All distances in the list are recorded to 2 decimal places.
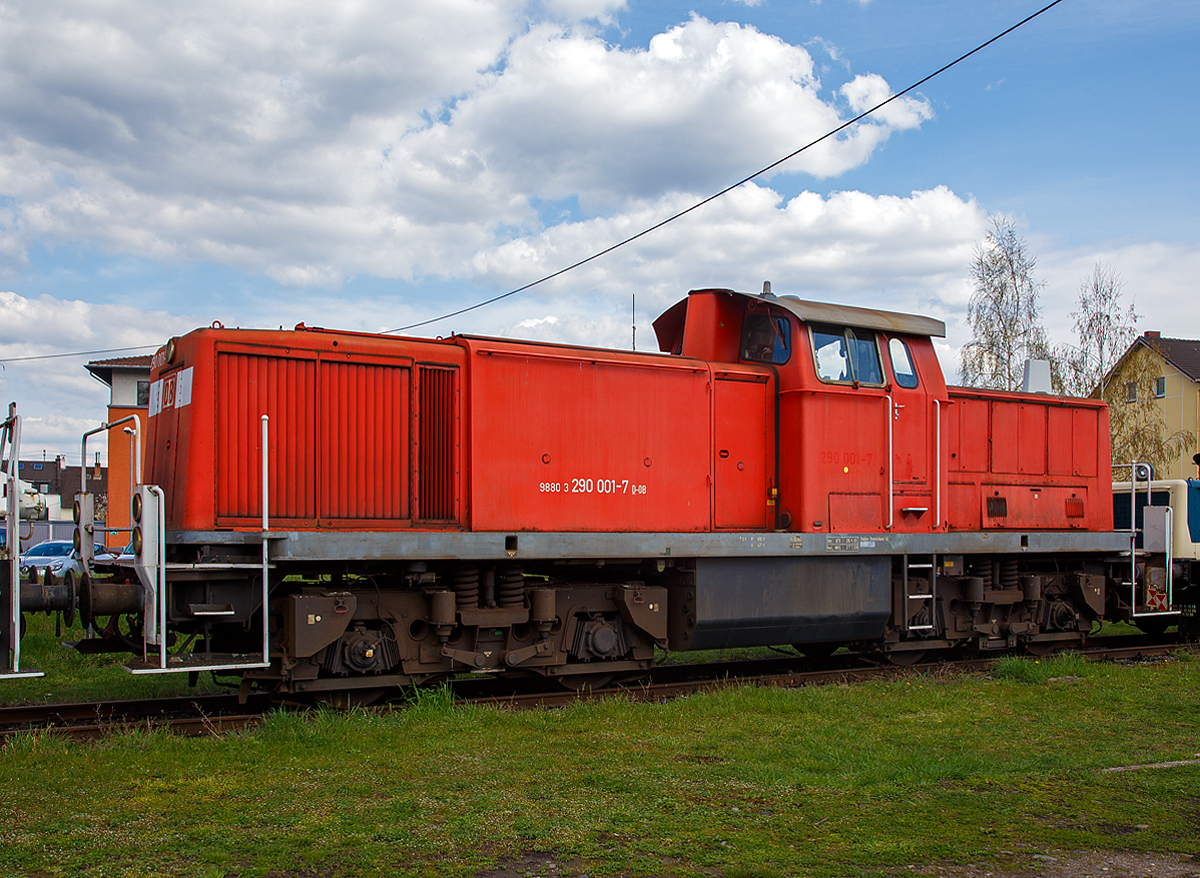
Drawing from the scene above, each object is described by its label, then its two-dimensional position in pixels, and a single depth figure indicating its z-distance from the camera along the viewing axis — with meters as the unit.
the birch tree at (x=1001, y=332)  28.30
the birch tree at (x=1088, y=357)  28.02
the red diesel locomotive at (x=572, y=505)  7.50
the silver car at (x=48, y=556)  24.58
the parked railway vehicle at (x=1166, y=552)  12.32
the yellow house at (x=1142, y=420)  26.67
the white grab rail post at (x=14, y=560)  6.21
